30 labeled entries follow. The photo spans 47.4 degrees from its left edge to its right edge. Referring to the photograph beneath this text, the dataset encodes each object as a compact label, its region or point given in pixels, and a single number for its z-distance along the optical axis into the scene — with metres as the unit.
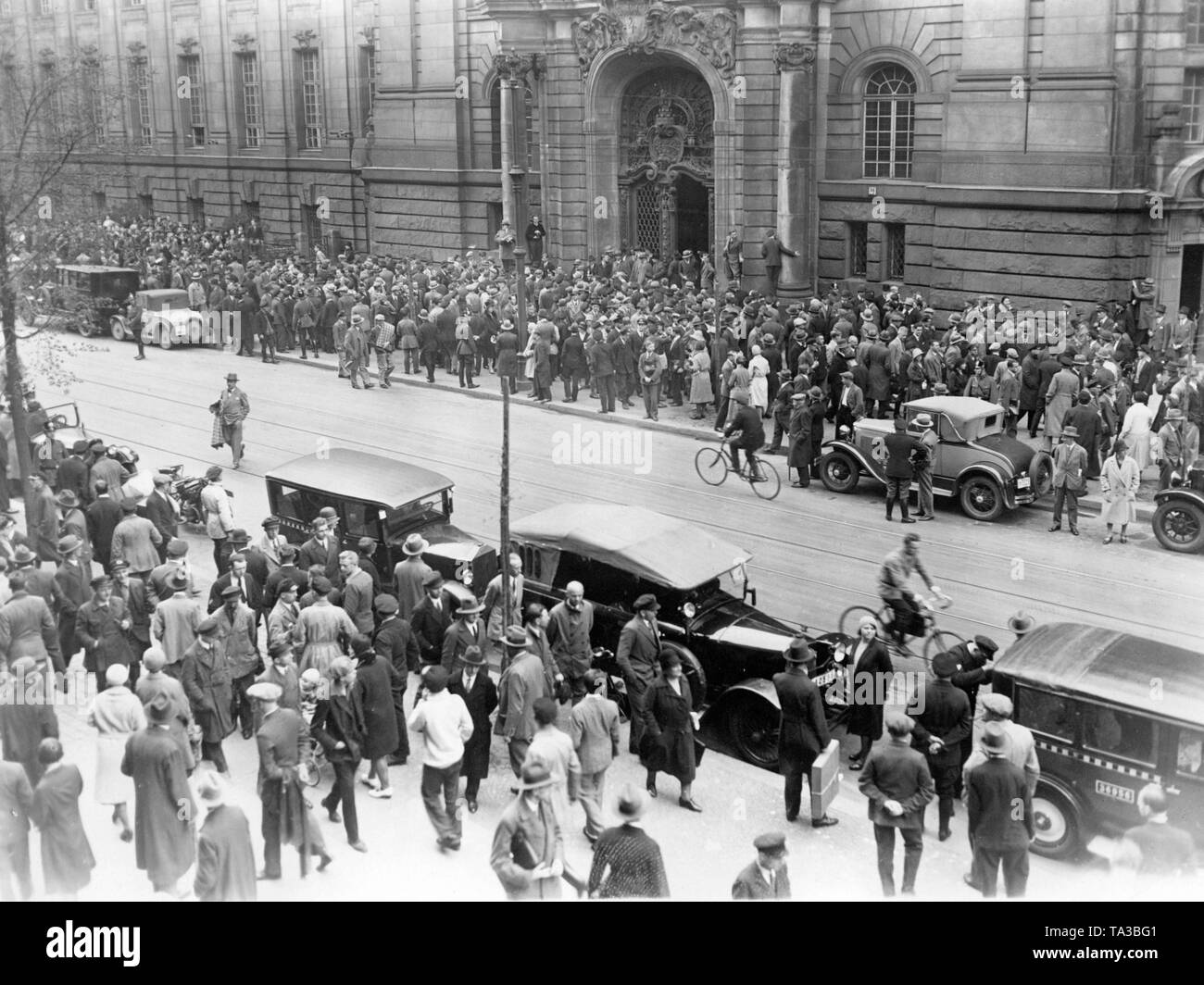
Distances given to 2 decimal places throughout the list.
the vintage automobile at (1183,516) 18.66
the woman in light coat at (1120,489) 19.06
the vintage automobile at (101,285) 34.23
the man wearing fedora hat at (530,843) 9.32
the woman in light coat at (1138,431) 20.36
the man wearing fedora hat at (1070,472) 19.45
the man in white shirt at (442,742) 10.99
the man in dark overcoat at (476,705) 11.88
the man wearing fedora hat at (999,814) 9.91
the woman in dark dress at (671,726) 11.86
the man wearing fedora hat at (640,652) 12.62
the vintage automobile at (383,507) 15.89
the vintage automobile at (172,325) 34.62
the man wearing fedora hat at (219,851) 9.18
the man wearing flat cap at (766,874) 8.88
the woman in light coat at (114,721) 11.06
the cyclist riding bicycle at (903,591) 14.86
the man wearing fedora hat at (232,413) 22.94
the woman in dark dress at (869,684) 12.64
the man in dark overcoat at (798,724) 11.63
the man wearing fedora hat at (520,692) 11.79
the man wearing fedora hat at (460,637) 12.51
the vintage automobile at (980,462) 20.20
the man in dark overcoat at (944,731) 11.63
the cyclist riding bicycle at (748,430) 21.91
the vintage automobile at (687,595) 13.09
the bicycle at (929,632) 14.78
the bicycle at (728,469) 22.02
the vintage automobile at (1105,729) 10.48
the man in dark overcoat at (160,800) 10.44
